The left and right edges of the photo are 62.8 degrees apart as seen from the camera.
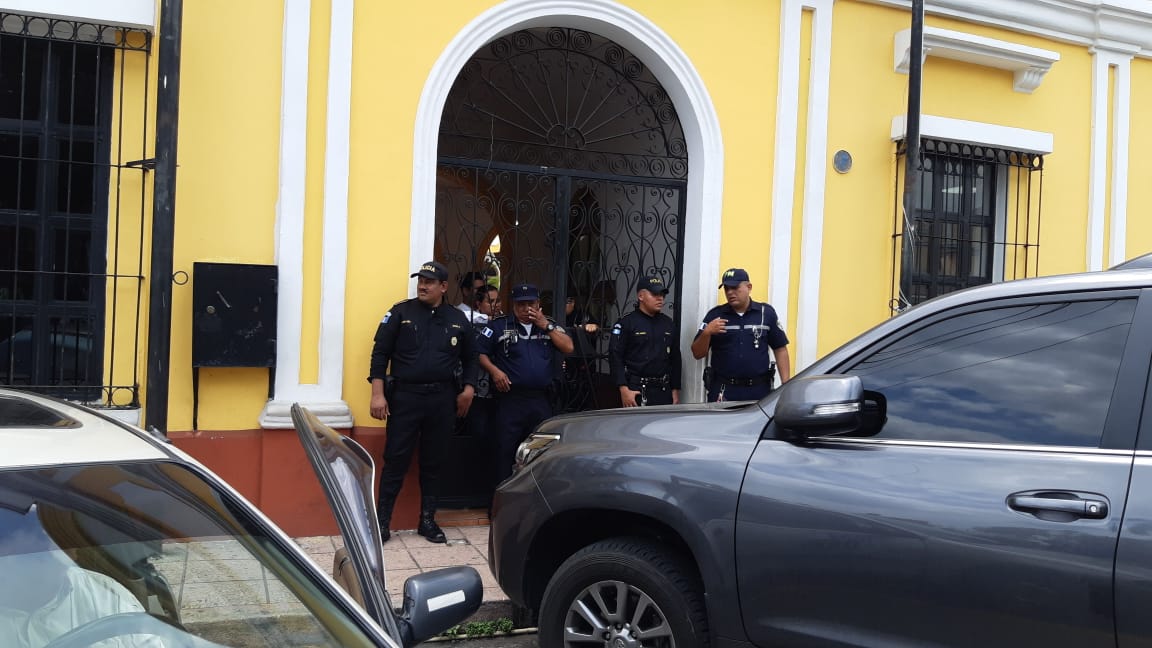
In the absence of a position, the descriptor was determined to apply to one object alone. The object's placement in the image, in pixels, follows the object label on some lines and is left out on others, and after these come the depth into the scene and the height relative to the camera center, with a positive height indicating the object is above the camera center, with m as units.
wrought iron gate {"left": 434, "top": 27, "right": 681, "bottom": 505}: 6.97 +0.92
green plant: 4.69 -1.63
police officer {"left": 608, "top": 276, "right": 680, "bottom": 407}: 6.75 -0.27
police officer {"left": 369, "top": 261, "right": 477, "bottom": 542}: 5.95 -0.51
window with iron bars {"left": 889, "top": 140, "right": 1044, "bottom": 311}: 7.96 +0.91
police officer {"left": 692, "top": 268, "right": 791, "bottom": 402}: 6.62 -0.20
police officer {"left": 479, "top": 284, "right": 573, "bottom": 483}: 6.44 -0.40
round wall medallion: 7.44 +1.23
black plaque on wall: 5.72 -0.11
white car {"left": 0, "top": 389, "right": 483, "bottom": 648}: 1.79 -0.54
